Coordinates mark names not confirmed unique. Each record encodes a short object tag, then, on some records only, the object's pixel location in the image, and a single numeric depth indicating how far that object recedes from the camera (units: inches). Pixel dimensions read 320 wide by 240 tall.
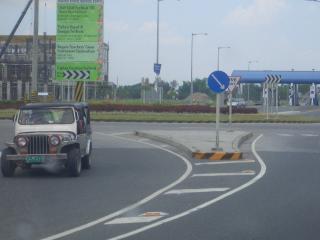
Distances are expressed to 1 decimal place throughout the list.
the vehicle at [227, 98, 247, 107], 3612.2
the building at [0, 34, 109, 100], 3324.3
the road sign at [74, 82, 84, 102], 1258.0
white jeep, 663.1
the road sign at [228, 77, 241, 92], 1535.4
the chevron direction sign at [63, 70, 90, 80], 1311.5
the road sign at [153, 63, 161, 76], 2343.8
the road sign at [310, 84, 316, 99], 3777.8
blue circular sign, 948.6
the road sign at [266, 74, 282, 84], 1996.3
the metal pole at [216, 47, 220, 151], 912.3
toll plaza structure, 3286.7
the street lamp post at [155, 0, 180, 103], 2503.4
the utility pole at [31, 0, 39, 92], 1614.2
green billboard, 1295.5
